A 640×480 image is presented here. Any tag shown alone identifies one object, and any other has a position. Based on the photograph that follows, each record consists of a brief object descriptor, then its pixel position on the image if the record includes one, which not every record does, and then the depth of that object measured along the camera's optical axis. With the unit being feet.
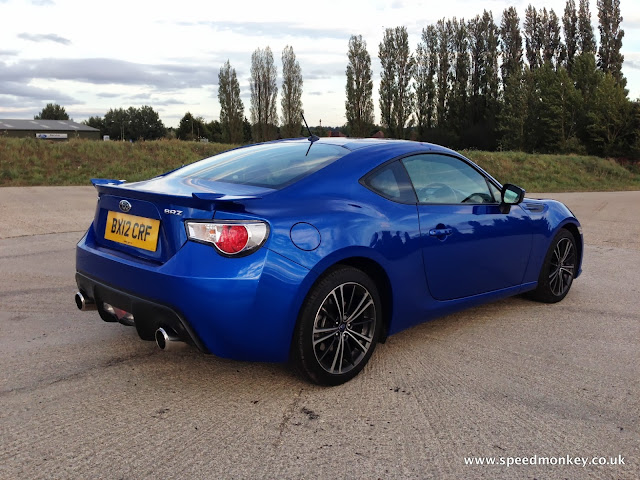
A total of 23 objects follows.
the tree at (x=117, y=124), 318.86
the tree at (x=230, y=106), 170.91
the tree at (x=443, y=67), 169.78
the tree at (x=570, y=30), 176.96
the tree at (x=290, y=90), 158.10
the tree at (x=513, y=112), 146.92
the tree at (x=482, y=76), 170.42
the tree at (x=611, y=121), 129.18
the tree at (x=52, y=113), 349.53
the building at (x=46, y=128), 252.42
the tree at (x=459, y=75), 170.91
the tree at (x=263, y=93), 161.68
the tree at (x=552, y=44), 179.22
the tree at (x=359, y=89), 154.71
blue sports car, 9.44
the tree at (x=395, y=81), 161.79
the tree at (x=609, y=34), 167.94
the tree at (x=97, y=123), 322.55
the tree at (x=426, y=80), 166.91
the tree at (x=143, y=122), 318.86
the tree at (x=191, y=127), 304.50
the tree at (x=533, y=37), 178.91
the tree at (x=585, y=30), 174.91
